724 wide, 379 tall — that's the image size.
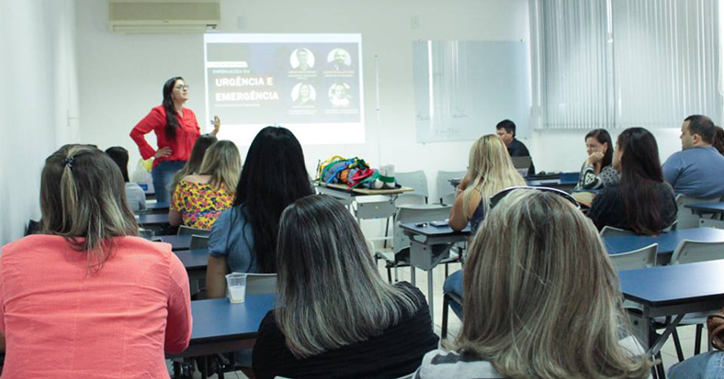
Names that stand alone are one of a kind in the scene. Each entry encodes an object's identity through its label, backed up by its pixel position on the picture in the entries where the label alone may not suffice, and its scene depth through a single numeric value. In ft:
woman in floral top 12.94
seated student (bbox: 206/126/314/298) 9.28
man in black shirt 27.48
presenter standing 19.34
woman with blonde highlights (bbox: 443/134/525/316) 13.29
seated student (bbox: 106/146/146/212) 17.52
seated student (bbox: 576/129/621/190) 18.45
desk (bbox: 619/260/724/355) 7.45
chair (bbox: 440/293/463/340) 11.18
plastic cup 7.96
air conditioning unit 26.22
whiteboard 29.63
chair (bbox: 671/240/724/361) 10.43
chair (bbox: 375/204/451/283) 16.89
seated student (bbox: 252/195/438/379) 5.38
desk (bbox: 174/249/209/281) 10.21
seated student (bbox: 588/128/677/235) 12.29
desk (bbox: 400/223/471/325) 13.83
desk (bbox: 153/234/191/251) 12.03
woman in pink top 5.40
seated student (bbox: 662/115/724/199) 17.25
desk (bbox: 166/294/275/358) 6.87
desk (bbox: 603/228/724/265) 11.09
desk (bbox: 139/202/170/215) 17.53
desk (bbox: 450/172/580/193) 23.26
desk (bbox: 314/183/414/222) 20.92
